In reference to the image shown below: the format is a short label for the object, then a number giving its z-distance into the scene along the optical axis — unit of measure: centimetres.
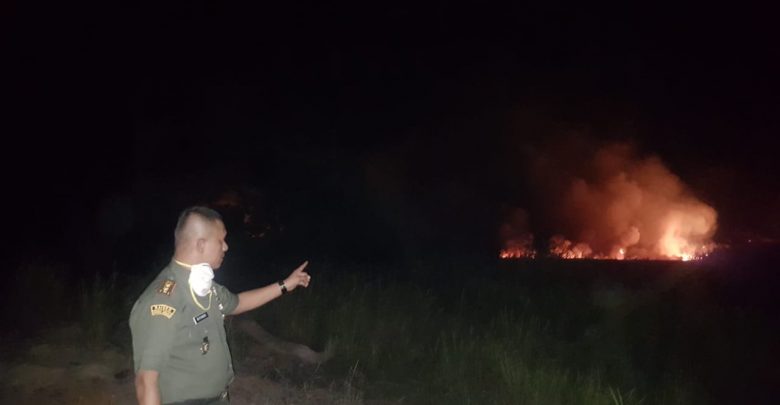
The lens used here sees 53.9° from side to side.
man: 365
